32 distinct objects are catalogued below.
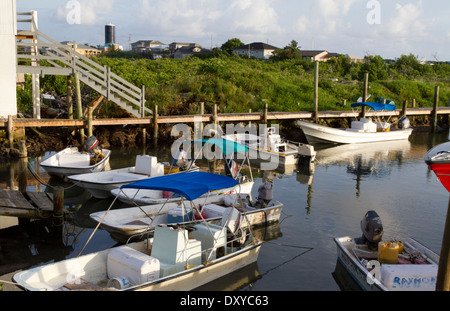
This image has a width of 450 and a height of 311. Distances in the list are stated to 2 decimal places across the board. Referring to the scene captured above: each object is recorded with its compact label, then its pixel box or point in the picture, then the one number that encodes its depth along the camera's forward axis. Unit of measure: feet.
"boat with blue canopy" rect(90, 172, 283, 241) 38.73
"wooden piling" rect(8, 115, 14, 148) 77.77
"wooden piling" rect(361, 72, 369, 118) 123.28
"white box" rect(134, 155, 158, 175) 63.00
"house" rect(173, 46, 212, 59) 307.58
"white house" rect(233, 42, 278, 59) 281.74
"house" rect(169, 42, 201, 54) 397.60
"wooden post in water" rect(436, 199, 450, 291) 23.52
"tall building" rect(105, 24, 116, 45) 600.80
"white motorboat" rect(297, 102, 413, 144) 107.45
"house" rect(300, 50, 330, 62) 295.07
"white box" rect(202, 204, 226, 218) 49.11
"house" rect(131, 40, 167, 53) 469.16
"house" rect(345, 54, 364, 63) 332.68
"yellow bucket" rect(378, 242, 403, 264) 36.47
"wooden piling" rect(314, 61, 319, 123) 115.44
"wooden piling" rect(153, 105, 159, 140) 94.34
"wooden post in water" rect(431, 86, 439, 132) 133.30
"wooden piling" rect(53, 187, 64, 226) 48.24
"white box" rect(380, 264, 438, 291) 33.27
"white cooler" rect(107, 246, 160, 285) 33.63
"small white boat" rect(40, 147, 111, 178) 66.28
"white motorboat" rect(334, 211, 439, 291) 33.50
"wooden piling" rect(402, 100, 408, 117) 129.18
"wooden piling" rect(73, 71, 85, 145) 88.79
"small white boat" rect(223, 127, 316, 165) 84.38
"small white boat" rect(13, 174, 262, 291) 32.99
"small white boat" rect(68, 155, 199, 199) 59.00
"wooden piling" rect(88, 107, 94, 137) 84.36
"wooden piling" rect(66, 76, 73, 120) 93.91
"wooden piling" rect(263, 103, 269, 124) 106.63
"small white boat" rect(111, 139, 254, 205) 53.26
